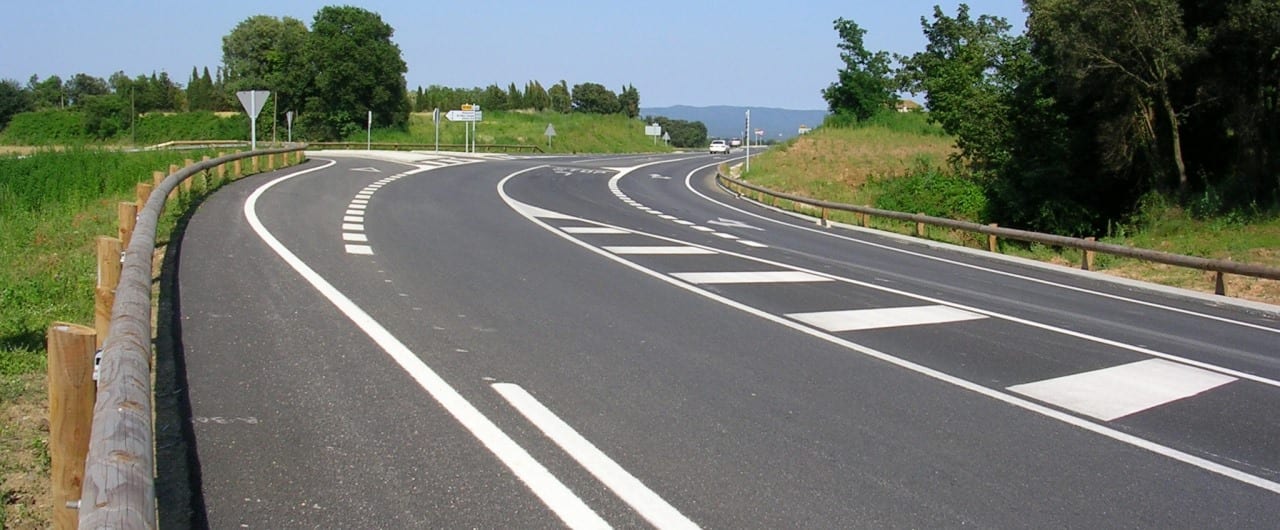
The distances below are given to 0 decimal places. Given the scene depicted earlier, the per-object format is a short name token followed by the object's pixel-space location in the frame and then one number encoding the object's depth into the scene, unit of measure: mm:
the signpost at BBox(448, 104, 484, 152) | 65125
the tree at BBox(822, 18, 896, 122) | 69625
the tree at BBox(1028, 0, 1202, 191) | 23547
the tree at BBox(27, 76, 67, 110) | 117675
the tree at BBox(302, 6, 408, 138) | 81000
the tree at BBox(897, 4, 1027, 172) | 34406
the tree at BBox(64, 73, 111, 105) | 127425
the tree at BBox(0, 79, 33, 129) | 104438
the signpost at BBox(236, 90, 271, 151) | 28078
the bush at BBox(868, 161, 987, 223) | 35344
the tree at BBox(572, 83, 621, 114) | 155000
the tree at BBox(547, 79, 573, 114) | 148488
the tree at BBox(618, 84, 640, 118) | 163750
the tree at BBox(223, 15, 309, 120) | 84250
